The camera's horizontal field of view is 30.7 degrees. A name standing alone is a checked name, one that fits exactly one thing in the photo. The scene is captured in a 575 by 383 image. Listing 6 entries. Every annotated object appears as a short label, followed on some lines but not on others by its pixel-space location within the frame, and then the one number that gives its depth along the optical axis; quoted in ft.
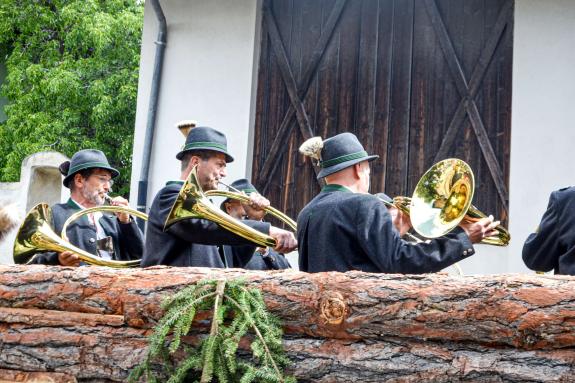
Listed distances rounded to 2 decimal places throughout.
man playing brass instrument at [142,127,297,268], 18.49
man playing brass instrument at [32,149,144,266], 24.25
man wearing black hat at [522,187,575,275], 17.84
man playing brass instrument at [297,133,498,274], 16.21
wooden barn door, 28.89
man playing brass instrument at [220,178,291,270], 24.94
